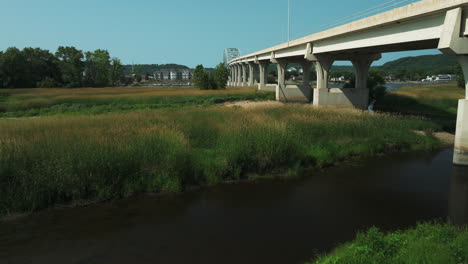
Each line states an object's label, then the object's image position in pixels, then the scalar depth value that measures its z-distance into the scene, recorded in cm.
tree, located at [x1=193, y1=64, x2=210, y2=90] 6581
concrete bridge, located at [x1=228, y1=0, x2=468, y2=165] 1512
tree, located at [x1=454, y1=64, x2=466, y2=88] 5869
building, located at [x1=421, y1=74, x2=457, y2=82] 17906
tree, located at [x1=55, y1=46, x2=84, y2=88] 8486
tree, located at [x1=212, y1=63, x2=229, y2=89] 6638
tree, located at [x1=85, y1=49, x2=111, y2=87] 9606
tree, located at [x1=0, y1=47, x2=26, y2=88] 7050
